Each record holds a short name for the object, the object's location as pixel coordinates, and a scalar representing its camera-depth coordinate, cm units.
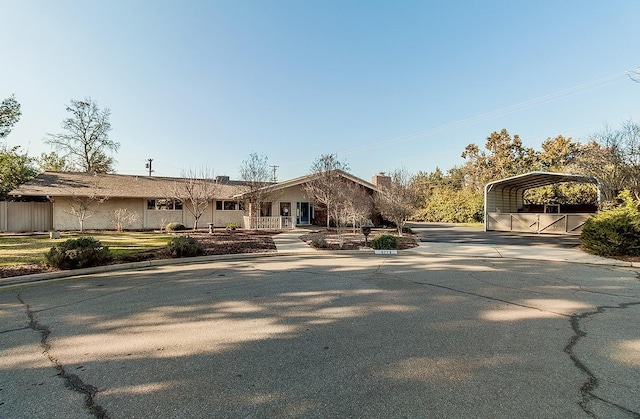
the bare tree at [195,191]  2185
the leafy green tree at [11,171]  2545
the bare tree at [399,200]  1852
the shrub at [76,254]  884
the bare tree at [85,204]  2159
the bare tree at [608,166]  1411
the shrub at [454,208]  3578
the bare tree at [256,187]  2425
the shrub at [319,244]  1395
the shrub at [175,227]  2261
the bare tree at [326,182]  2155
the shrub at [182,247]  1116
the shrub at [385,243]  1344
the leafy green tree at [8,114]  2486
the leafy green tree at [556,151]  3825
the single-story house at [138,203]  2180
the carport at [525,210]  2098
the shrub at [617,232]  1109
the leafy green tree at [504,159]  4016
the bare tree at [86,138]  3397
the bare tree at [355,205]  1931
